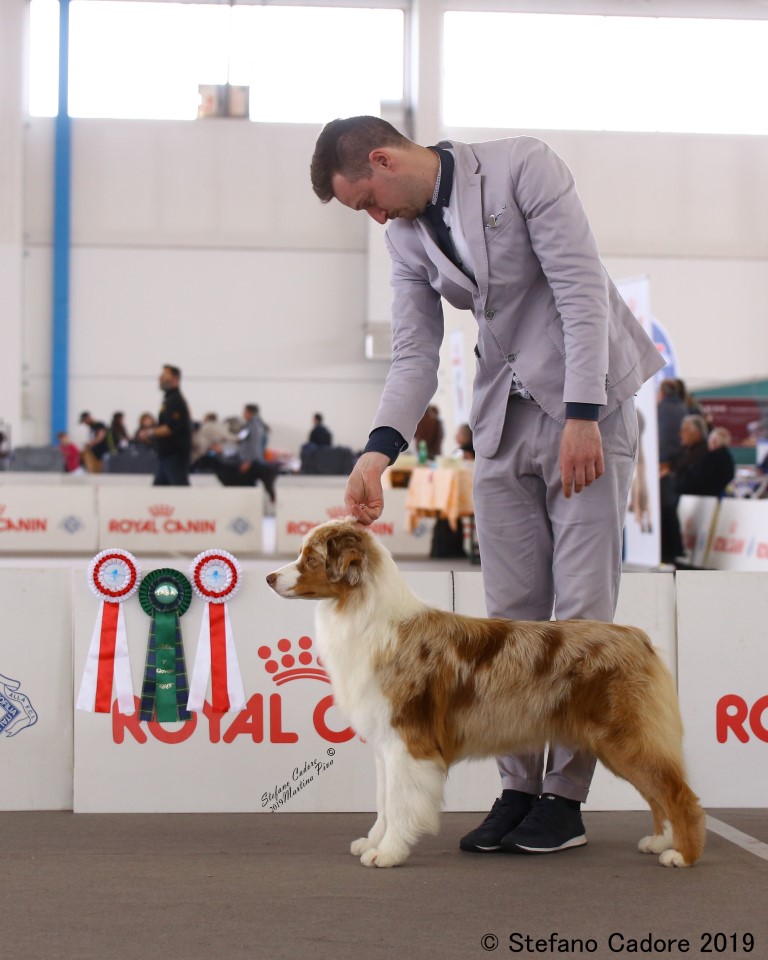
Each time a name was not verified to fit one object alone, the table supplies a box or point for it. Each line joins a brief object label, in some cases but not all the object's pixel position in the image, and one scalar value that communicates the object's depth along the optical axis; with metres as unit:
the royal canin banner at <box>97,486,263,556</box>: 11.68
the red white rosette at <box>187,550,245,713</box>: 3.41
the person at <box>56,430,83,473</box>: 19.53
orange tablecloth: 9.94
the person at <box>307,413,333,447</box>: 20.30
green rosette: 3.41
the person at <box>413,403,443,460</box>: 13.48
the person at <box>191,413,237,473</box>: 19.28
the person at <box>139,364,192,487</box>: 11.69
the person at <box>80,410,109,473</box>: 18.80
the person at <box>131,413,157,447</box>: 18.68
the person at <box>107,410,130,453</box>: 19.06
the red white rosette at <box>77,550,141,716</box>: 3.41
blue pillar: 20.97
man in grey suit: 2.76
